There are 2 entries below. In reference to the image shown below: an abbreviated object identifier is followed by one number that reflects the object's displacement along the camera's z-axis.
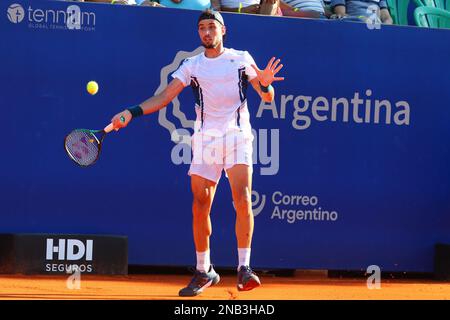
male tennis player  12.48
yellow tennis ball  14.24
